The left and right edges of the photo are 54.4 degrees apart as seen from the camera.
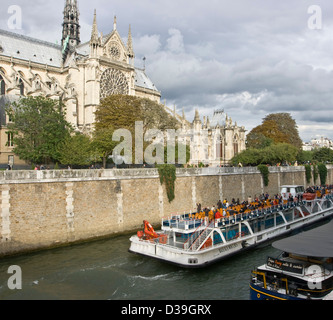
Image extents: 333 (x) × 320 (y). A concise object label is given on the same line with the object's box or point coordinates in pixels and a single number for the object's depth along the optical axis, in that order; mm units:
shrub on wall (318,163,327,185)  50719
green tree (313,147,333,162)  72688
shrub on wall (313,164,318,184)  49069
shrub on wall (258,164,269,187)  36859
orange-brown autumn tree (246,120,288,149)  55797
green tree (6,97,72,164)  27391
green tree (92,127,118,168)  29688
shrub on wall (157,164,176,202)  25109
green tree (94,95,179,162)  30969
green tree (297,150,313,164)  61000
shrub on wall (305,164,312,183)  46719
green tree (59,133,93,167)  27031
